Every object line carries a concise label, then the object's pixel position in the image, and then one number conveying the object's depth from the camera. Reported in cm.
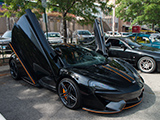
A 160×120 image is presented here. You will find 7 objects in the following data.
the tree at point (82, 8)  820
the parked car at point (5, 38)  890
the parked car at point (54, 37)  1095
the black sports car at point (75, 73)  265
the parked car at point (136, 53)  559
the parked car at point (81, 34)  1535
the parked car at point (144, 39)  862
